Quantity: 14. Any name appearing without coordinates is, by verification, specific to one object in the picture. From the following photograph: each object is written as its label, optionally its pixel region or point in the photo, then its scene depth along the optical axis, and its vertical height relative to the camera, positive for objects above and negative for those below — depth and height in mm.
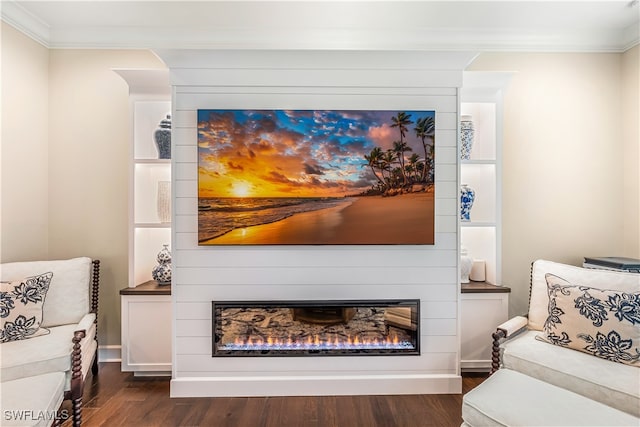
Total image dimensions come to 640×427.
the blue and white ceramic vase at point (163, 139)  2850 +631
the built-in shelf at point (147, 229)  2693 -139
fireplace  2531 -866
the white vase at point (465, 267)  2844 -441
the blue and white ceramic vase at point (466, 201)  2881 +118
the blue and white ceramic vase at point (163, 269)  2854 -473
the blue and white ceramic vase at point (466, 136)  2865 +673
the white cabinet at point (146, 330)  2689 -935
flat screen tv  2479 +275
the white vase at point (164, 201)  2893 +108
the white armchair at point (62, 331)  2027 -824
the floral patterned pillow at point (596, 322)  2007 -665
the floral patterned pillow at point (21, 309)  2205 -638
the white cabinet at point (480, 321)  2775 -875
